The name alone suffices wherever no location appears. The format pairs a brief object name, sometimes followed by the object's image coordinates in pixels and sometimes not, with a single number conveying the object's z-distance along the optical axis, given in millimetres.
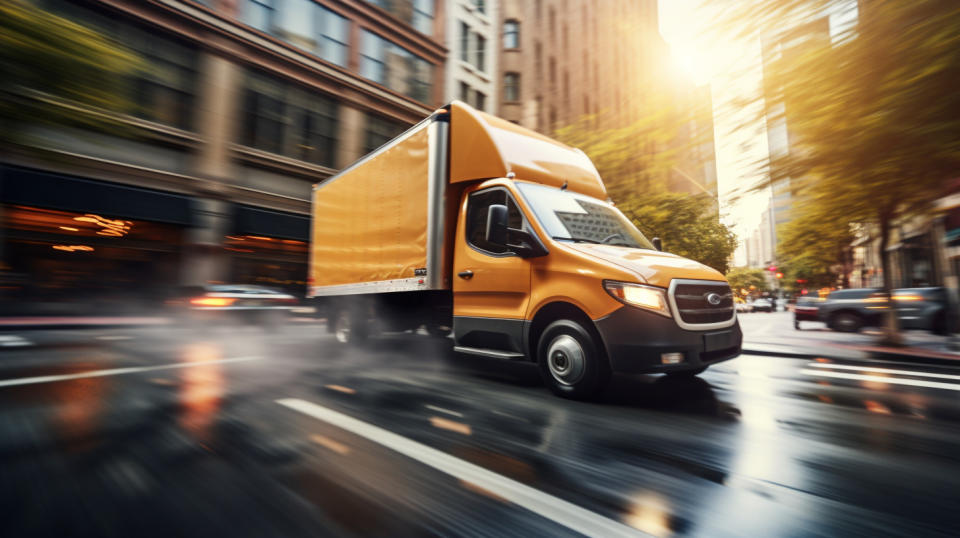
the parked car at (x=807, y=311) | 18766
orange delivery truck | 4348
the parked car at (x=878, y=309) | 12633
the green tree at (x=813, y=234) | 8562
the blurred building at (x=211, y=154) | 15656
